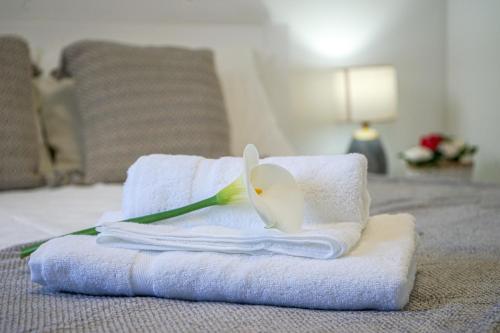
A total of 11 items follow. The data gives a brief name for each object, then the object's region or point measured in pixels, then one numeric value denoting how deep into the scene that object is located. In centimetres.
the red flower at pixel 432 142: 253
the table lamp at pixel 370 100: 259
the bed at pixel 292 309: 61
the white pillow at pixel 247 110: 192
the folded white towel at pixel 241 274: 64
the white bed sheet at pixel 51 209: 112
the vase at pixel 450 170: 251
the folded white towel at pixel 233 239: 68
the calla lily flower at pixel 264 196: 71
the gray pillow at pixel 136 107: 165
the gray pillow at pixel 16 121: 155
